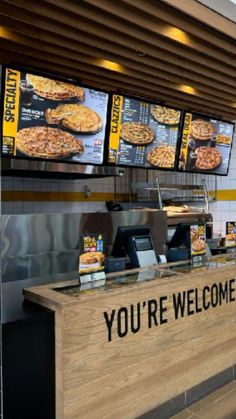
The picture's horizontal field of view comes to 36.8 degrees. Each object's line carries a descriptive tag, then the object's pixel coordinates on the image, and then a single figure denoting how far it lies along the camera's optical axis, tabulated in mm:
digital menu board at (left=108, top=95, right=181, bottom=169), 3684
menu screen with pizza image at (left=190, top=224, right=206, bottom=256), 2721
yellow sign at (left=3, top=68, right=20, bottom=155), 2863
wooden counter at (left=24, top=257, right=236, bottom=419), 1785
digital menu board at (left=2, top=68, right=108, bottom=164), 2932
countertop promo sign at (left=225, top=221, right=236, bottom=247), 3230
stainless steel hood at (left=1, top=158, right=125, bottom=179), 3262
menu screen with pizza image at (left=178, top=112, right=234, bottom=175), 4328
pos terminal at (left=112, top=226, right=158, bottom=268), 2641
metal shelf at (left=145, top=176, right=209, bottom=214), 5159
